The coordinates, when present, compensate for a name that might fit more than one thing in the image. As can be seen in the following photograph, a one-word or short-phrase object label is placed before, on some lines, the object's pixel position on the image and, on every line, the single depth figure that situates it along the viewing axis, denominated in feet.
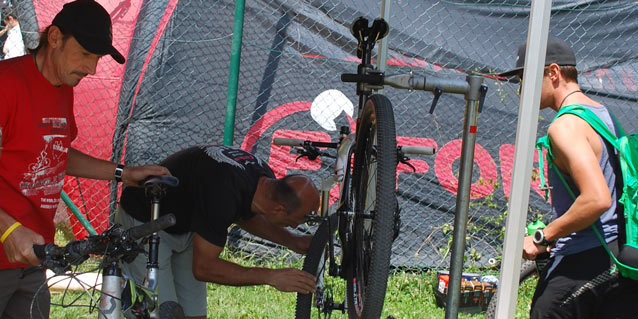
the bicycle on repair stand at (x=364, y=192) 7.64
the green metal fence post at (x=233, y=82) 17.47
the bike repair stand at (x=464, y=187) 7.86
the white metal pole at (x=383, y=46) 11.60
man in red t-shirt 8.21
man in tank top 8.88
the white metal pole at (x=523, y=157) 7.10
